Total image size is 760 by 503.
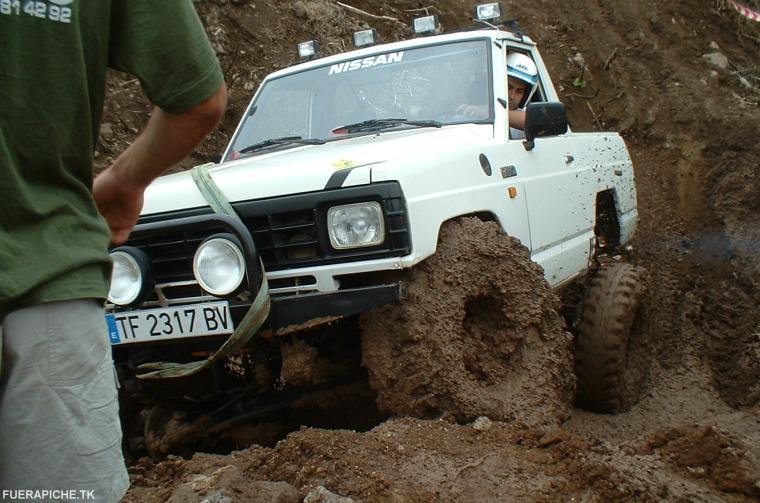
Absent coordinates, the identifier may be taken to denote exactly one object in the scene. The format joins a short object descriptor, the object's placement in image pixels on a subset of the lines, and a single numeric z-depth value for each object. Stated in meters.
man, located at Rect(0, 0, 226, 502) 1.35
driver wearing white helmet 4.87
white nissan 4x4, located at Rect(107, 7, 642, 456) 3.12
